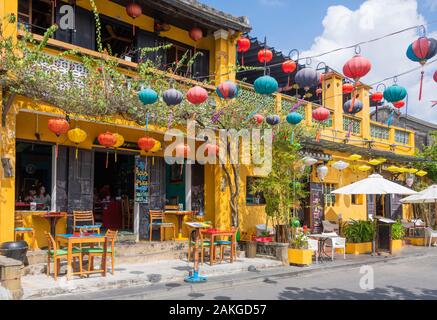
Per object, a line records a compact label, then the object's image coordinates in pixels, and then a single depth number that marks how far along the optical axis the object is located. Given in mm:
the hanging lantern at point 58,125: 9828
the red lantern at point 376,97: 12586
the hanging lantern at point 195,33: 13662
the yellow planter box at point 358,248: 15320
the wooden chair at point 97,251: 9435
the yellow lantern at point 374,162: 19125
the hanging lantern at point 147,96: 9289
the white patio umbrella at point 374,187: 14531
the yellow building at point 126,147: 10898
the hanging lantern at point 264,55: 11829
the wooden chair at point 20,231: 10540
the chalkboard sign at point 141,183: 13468
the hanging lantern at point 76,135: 10766
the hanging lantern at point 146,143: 11805
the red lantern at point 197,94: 9414
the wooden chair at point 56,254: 8938
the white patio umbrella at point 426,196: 17328
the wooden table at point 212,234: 11375
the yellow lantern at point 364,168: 18500
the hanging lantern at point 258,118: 12834
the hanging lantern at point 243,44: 13742
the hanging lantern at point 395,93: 8805
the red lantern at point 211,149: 12031
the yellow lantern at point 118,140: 11432
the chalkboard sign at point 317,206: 18219
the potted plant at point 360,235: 15477
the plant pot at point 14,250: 8836
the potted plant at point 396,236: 16328
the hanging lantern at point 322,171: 17766
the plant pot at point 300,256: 12250
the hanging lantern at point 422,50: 7586
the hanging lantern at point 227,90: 9812
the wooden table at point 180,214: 13727
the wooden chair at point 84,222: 11516
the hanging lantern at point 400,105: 12196
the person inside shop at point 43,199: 12044
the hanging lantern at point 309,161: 15617
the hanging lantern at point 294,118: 11727
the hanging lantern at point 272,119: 12094
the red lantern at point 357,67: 8102
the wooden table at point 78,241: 8984
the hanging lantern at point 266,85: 9250
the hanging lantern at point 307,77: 9273
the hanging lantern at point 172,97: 9344
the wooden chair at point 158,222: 13180
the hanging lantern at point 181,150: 11289
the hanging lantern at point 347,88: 12525
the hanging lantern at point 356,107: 11214
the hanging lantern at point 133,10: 11758
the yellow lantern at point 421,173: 21547
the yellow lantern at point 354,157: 18609
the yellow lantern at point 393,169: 20478
